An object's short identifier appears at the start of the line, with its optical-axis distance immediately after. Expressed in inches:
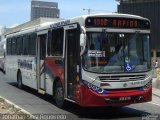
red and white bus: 484.7
